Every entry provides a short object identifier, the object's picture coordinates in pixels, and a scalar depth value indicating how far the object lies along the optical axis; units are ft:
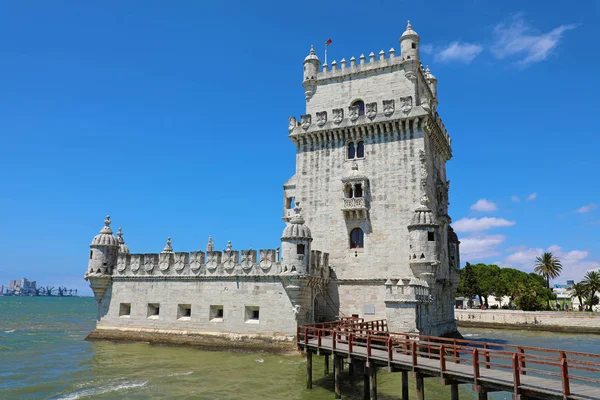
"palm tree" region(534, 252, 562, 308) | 247.29
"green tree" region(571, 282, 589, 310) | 230.27
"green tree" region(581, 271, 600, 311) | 224.53
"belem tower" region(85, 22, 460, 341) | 99.55
